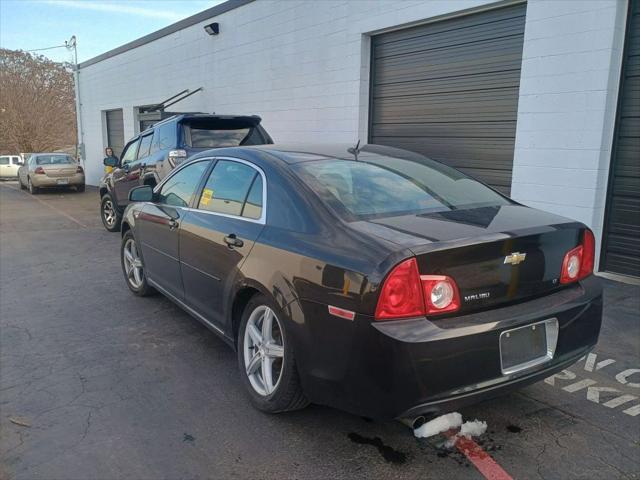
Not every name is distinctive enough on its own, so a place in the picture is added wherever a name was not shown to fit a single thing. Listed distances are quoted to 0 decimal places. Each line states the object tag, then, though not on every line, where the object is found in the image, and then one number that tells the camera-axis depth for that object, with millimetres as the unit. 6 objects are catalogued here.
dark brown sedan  2406
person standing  9883
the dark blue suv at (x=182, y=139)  7750
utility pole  23034
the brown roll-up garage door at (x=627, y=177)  5801
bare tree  39969
